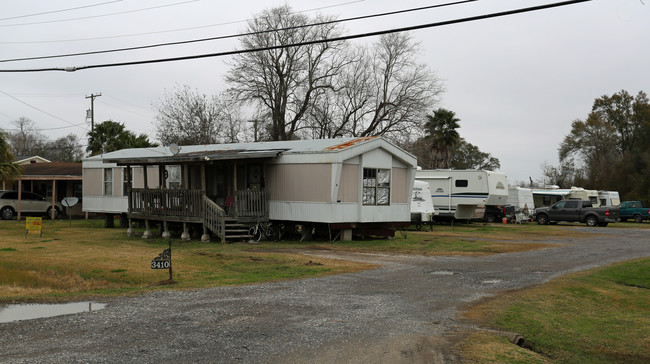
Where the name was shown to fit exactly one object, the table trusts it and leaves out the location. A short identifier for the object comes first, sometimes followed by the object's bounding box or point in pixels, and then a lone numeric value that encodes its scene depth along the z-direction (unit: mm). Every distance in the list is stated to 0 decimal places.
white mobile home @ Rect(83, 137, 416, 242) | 20953
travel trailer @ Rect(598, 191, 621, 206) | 47062
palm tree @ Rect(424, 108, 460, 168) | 48312
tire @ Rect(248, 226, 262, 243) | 21328
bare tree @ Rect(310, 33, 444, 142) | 44500
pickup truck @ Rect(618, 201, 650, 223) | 41453
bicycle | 21422
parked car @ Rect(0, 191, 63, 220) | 33781
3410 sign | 11477
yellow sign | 21641
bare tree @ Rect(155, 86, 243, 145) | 44000
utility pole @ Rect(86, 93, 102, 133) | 54875
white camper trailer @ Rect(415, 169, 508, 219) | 32906
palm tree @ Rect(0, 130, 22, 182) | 28328
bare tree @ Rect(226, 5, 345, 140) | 42844
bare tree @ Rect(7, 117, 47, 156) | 84875
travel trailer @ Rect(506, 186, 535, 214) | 40031
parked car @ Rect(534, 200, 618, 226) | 34969
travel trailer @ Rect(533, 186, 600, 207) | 45219
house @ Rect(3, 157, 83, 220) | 35781
